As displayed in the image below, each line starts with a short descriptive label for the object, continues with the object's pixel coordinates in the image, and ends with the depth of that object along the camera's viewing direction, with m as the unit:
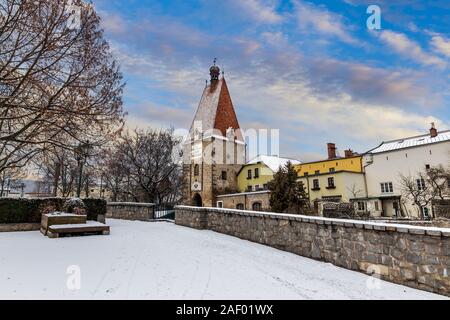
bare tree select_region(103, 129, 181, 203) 27.89
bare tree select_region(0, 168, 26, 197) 13.67
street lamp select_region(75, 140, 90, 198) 9.11
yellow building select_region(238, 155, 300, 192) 35.97
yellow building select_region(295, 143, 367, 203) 29.16
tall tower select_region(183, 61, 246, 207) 36.62
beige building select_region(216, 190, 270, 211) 27.14
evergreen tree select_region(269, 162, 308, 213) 18.33
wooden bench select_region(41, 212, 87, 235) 11.83
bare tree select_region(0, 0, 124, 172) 7.12
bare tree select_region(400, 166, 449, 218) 23.55
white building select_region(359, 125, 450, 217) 26.19
